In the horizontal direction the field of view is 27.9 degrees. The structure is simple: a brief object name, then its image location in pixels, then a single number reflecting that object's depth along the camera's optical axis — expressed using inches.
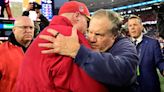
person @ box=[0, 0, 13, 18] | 289.7
